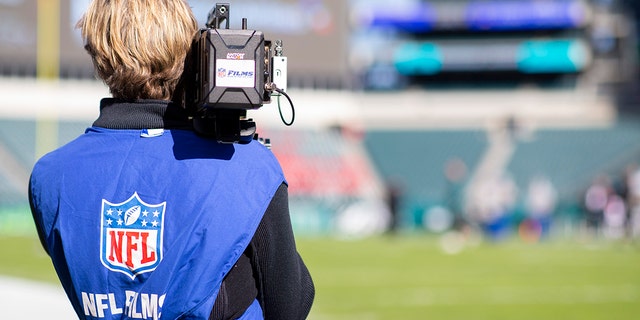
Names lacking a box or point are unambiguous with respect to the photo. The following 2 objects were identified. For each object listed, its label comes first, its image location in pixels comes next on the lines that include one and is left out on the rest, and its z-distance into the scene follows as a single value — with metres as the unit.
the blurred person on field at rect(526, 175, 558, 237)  35.27
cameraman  3.25
